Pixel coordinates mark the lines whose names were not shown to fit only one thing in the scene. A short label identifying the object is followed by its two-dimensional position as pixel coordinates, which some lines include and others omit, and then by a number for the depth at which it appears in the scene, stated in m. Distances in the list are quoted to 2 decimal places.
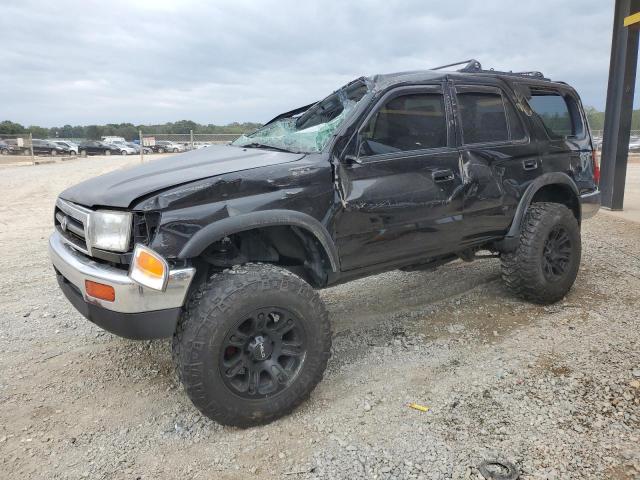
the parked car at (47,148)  35.53
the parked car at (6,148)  30.58
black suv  2.49
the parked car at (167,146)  24.58
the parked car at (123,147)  41.03
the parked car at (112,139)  42.56
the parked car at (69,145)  37.12
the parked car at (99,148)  40.69
